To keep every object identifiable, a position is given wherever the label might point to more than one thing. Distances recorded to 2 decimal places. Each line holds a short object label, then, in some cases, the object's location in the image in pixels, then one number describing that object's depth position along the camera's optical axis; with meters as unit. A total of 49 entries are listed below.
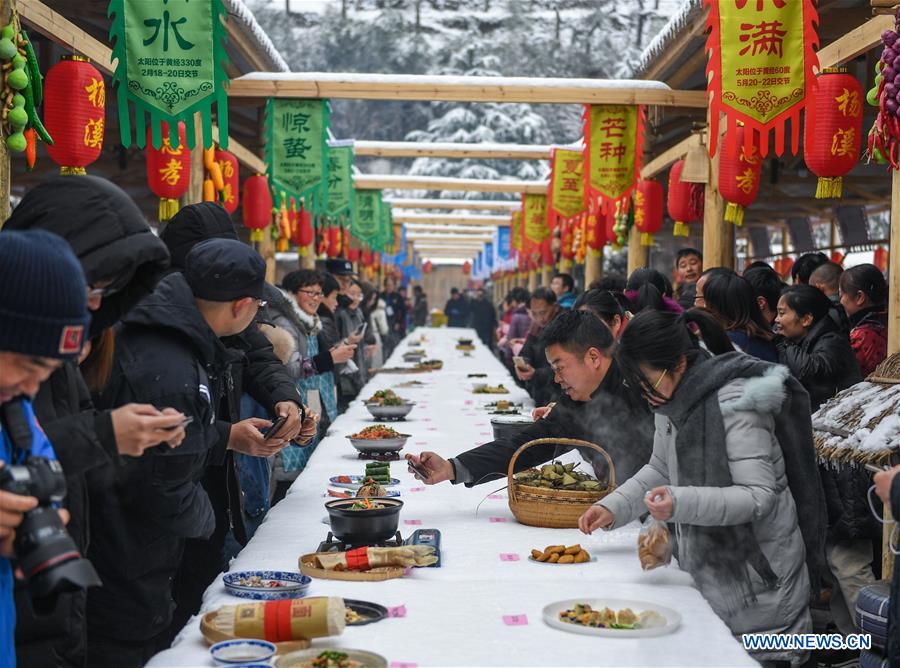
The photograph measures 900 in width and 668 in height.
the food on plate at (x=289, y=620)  2.23
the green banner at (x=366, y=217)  17.91
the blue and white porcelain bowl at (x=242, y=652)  2.11
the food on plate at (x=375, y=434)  4.83
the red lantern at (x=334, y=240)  16.98
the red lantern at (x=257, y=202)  10.59
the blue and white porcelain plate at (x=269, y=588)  2.55
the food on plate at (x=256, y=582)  2.66
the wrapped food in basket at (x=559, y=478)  3.48
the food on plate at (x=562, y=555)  3.01
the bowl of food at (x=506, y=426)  4.82
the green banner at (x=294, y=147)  9.61
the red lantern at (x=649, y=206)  11.48
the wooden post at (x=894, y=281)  4.71
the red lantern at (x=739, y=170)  7.30
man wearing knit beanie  1.67
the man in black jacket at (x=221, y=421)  3.56
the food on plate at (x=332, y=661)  2.08
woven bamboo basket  3.40
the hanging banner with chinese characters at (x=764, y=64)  5.47
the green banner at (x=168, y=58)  5.88
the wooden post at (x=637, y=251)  12.20
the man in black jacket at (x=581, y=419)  3.68
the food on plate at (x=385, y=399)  6.38
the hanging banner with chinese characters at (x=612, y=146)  9.87
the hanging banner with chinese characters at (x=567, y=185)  12.45
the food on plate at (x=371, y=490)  3.78
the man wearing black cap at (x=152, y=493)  2.75
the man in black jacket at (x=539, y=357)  6.80
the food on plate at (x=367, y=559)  2.83
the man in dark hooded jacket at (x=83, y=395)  2.03
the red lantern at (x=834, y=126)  5.84
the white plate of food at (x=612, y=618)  2.34
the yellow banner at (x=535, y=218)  17.92
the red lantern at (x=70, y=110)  5.49
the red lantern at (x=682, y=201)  9.48
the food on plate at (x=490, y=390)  8.10
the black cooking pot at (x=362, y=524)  3.02
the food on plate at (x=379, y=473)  4.07
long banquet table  2.25
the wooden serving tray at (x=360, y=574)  2.77
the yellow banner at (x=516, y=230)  21.62
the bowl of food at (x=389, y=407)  6.21
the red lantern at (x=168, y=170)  7.34
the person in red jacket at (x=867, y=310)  5.57
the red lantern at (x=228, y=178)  8.83
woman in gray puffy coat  2.80
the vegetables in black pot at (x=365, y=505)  3.24
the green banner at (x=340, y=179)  12.84
